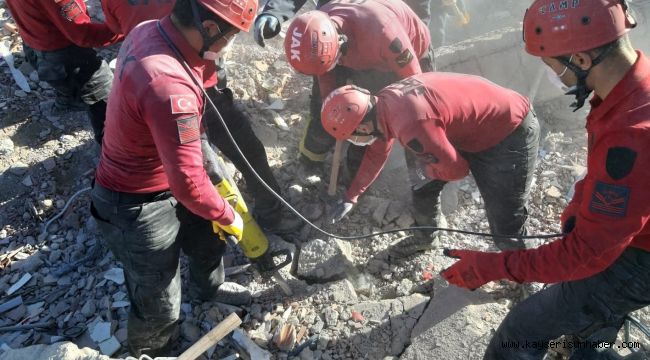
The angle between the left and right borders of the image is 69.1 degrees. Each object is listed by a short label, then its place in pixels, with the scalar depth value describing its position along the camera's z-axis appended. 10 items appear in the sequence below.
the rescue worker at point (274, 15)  4.36
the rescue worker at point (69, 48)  3.83
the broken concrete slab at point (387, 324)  3.48
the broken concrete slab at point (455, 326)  3.31
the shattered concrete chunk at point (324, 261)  4.09
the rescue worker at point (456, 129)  3.07
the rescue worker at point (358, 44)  3.71
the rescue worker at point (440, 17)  6.85
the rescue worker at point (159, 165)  2.46
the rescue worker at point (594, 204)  2.08
